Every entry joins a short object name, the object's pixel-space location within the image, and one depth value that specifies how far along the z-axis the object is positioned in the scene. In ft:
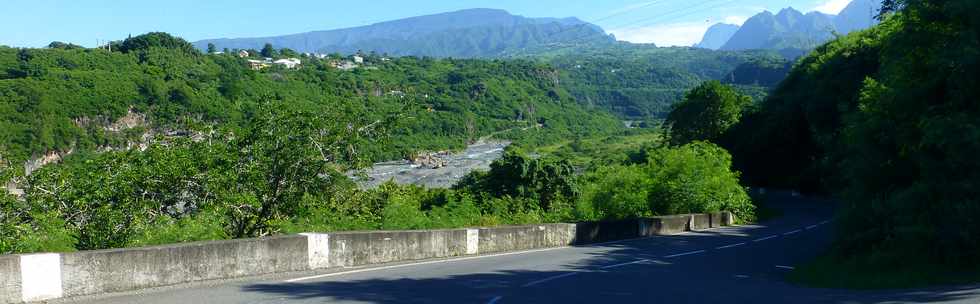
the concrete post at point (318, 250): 45.88
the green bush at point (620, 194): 120.06
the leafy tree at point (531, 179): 158.30
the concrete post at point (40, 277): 30.45
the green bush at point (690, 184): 132.16
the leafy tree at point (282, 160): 55.26
